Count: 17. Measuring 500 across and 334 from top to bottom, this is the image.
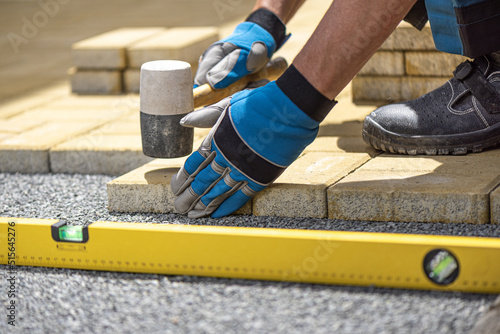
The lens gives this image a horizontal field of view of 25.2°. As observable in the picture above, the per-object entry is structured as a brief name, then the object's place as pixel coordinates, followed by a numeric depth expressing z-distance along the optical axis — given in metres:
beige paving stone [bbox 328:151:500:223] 3.67
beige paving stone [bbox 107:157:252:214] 4.18
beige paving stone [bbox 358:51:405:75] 5.75
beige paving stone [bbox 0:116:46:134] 5.99
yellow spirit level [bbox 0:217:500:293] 3.00
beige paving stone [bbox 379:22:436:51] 5.55
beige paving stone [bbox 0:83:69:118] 6.77
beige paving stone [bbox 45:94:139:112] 6.70
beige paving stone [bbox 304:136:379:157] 4.68
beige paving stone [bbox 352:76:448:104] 5.72
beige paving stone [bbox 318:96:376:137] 5.18
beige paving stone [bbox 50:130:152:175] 5.21
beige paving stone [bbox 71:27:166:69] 7.20
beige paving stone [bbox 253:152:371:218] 3.92
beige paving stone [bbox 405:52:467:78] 5.55
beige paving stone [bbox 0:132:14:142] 5.79
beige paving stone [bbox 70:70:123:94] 7.26
